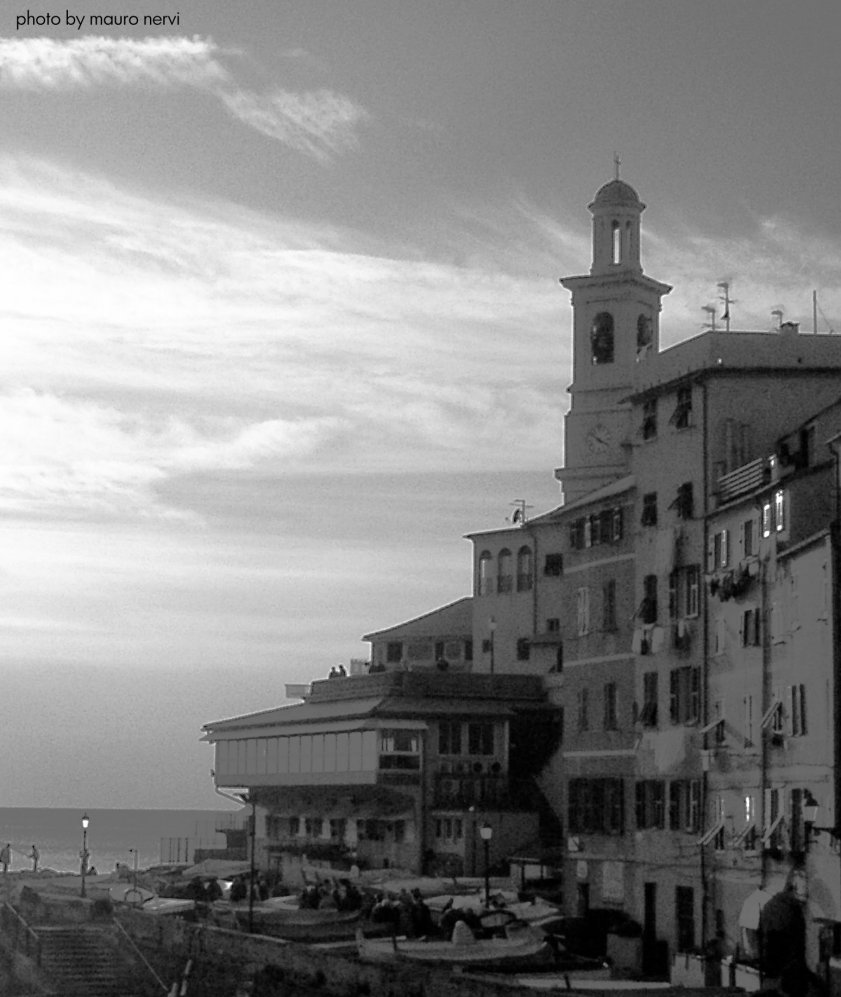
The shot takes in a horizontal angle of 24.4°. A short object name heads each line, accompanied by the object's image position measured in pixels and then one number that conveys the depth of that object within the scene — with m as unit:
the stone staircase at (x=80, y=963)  62.47
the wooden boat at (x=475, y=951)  48.66
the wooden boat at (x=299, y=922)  58.34
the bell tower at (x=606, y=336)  101.00
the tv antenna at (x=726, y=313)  64.06
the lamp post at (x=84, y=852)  75.56
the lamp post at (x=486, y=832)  55.59
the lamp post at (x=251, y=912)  60.56
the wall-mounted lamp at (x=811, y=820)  42.59
